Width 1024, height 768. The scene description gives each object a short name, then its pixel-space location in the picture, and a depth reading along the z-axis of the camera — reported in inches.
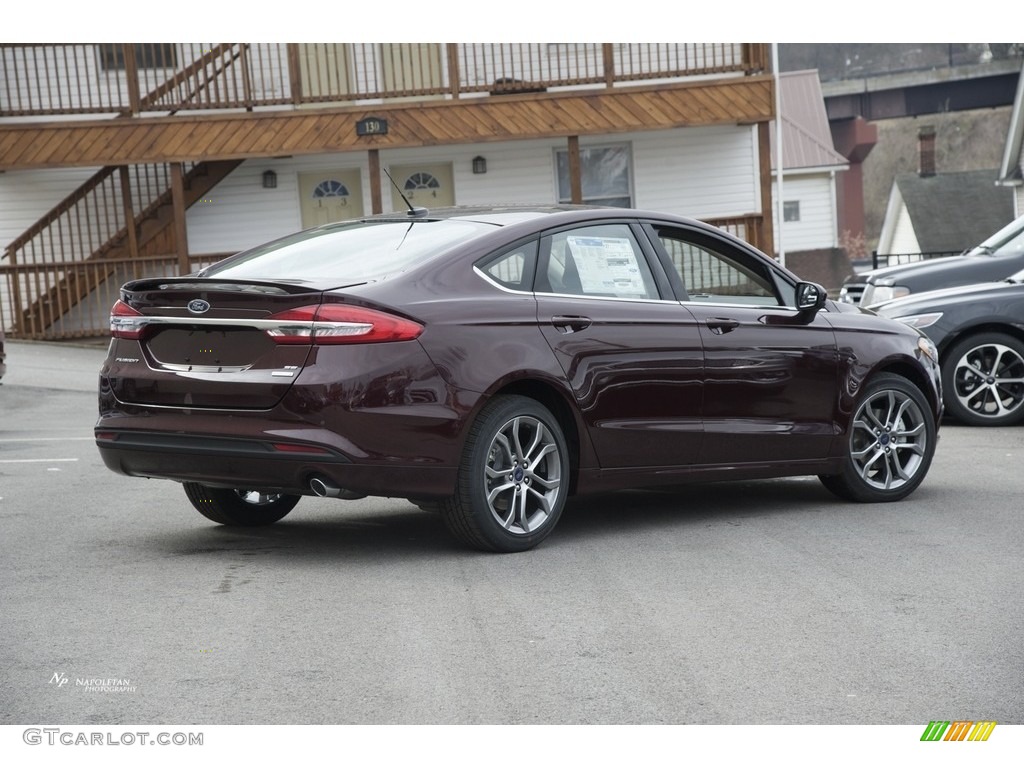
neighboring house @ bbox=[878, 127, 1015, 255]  2266.2
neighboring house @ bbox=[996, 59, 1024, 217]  1435.8
